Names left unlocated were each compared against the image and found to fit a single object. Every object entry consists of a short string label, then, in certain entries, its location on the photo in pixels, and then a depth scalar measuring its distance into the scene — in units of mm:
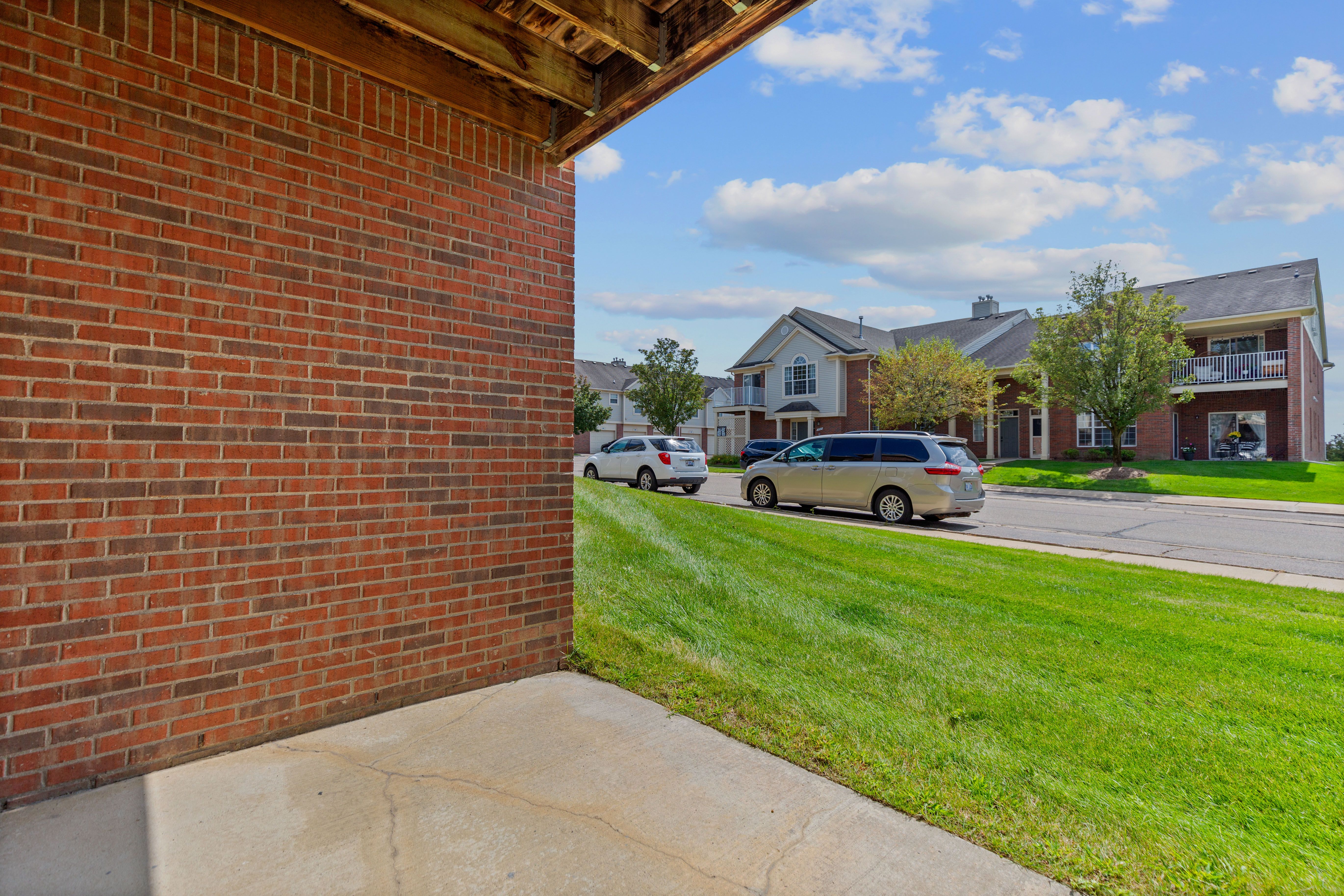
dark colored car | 29406
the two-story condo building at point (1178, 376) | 25234
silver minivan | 12086
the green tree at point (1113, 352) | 22016
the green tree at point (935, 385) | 28672
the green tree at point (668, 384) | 40688
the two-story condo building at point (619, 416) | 55625
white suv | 17766
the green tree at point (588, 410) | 46031
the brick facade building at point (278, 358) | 2508
